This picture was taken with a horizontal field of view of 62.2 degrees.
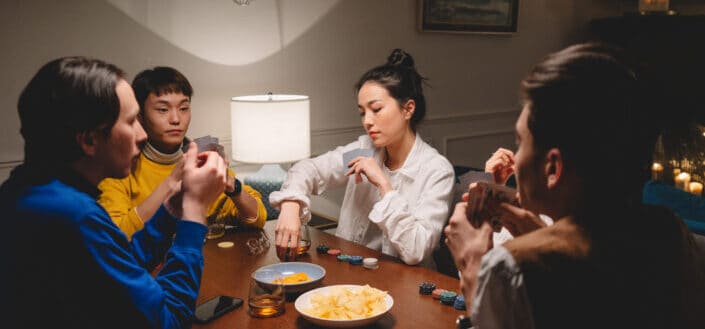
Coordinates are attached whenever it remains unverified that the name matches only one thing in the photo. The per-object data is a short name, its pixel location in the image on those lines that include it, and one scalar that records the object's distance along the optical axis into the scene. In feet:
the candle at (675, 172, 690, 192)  10.27
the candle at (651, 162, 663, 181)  10.87
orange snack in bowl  4.85
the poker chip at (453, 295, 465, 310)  4.44
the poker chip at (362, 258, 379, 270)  5.44
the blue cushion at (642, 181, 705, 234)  7.29
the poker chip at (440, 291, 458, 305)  4.55
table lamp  8.23
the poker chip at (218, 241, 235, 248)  6.32
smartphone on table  4.37
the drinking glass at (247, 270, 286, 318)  4.41
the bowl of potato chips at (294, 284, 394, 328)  4.11
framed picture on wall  12.17
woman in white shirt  6.24
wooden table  4.32
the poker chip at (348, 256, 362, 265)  5.60
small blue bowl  4.78
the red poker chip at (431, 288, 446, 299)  4.67
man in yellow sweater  6.85
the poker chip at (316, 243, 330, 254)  6.03
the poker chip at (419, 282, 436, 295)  4.79
